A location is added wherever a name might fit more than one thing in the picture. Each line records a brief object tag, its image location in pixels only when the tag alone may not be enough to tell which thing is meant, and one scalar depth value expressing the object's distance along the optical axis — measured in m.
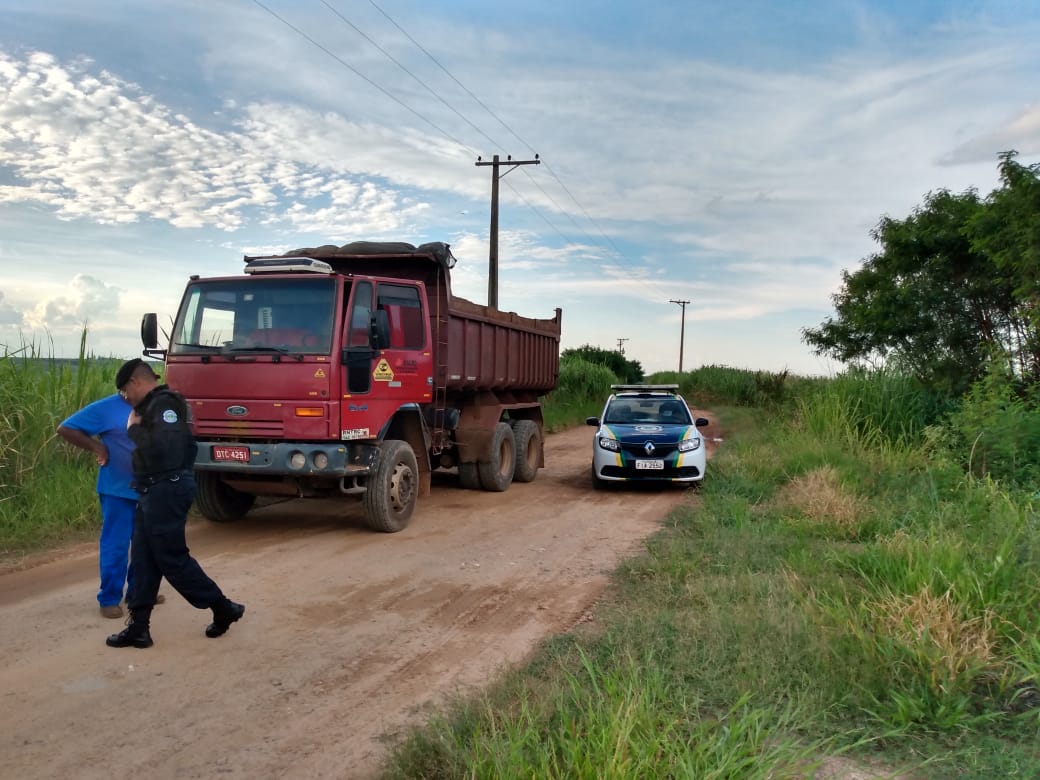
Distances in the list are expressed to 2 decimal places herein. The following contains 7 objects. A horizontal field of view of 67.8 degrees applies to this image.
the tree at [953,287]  12.34
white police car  10.97
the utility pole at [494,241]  24.08
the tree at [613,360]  47.84
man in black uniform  4.63
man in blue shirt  5.07
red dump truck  7.34
